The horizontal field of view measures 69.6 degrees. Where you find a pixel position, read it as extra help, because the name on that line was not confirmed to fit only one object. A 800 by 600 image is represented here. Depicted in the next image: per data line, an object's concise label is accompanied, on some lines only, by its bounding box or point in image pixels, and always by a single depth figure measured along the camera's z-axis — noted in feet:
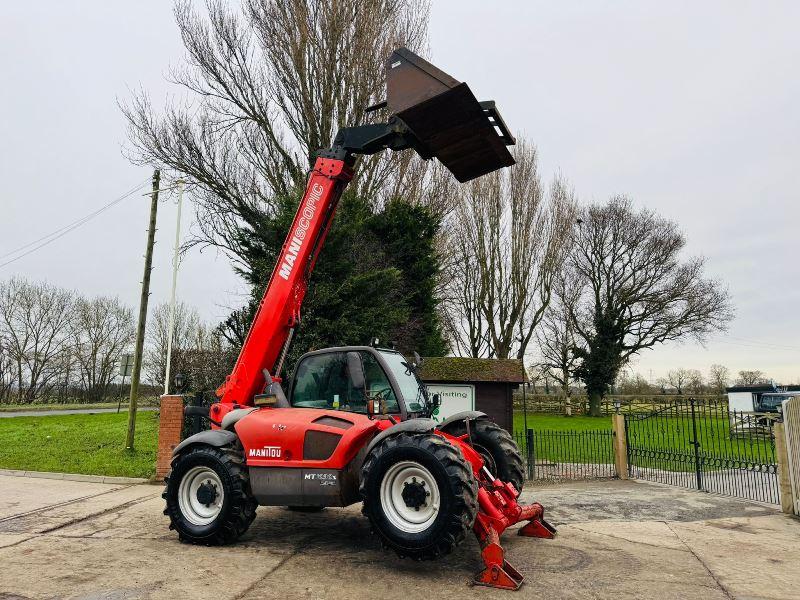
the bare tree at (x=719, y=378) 183.42
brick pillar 33.47
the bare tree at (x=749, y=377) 176.61
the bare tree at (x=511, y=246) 96.73
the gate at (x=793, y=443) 25.80
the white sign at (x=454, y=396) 36.22
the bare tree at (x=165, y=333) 131.00
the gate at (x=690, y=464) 31.86
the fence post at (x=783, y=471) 26.13
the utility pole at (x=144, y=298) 42.39
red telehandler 16.53
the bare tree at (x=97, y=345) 139.54
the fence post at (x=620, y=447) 37.65
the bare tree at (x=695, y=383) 147.55
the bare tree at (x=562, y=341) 117.70
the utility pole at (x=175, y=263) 55.25
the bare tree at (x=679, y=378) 182.60
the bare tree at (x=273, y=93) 52.85
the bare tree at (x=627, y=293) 112.78
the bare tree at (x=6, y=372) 126.82
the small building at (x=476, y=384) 36.24
